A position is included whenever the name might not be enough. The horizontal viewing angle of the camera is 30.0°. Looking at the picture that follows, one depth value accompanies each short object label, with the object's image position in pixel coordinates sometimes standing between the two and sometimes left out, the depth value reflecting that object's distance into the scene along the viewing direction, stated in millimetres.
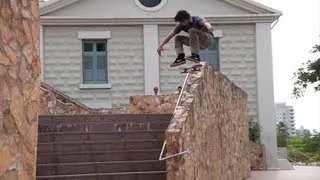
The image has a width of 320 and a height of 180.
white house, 22891
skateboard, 10391
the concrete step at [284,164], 22944
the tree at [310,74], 13582
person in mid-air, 10078
